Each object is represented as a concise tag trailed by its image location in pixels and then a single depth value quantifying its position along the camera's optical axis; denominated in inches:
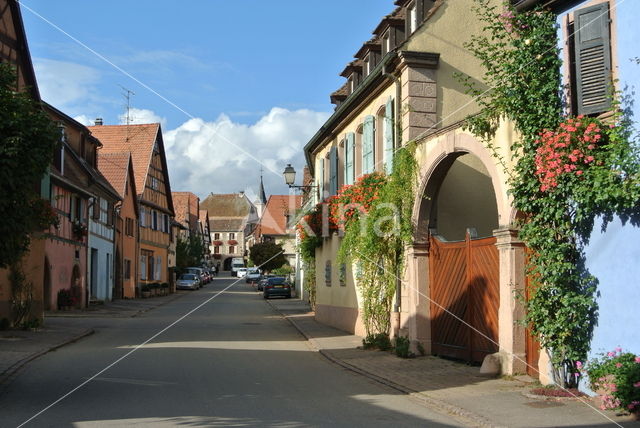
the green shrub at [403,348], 596.1
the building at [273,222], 3334.2
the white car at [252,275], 2922.2
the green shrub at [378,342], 658.8
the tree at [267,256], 2728.8
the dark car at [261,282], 2297.0
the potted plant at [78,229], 1315.2
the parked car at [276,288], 1883.6
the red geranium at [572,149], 379.6
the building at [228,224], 5772.6
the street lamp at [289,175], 1040.2
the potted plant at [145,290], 1919.3
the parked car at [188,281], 2416.3
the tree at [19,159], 413.1
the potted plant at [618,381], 329.1
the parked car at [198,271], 2618.1
